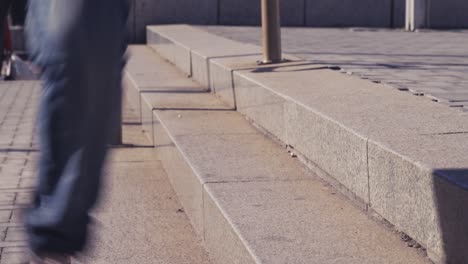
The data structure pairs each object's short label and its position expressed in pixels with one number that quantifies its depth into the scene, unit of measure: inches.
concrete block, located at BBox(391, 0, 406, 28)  573.6
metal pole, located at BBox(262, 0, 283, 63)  250.8
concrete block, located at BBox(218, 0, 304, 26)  580.4
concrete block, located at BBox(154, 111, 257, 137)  201.6
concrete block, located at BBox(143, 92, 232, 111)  241.8
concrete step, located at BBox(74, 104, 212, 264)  144.9
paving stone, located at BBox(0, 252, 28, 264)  141.6
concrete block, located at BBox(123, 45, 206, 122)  287.4
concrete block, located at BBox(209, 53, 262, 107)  238.1
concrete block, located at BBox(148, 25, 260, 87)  286.8
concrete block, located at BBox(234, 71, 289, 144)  179.0
